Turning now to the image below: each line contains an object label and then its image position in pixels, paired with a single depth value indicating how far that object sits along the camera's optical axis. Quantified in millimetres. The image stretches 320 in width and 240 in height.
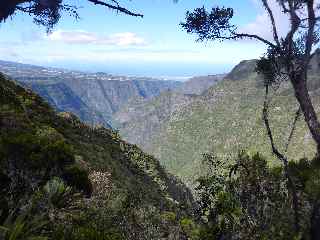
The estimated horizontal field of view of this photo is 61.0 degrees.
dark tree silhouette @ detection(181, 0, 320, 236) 6310
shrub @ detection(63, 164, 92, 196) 9766
